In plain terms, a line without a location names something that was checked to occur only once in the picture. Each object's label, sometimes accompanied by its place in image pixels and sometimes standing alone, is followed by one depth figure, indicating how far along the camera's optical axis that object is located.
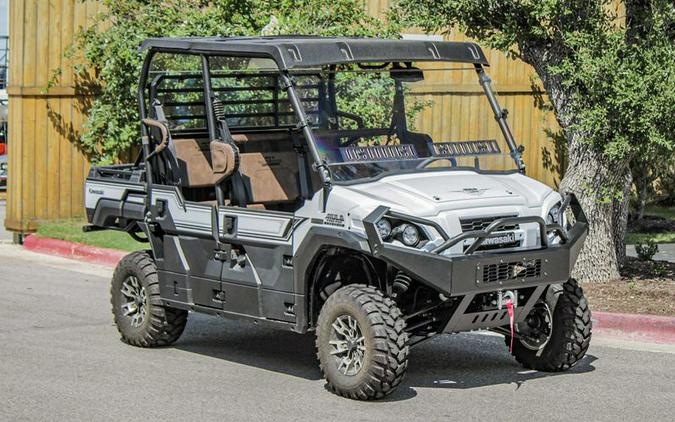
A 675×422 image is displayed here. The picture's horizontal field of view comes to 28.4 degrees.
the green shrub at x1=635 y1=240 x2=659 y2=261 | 13.57
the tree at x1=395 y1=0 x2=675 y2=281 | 11.13
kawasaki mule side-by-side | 8.02
